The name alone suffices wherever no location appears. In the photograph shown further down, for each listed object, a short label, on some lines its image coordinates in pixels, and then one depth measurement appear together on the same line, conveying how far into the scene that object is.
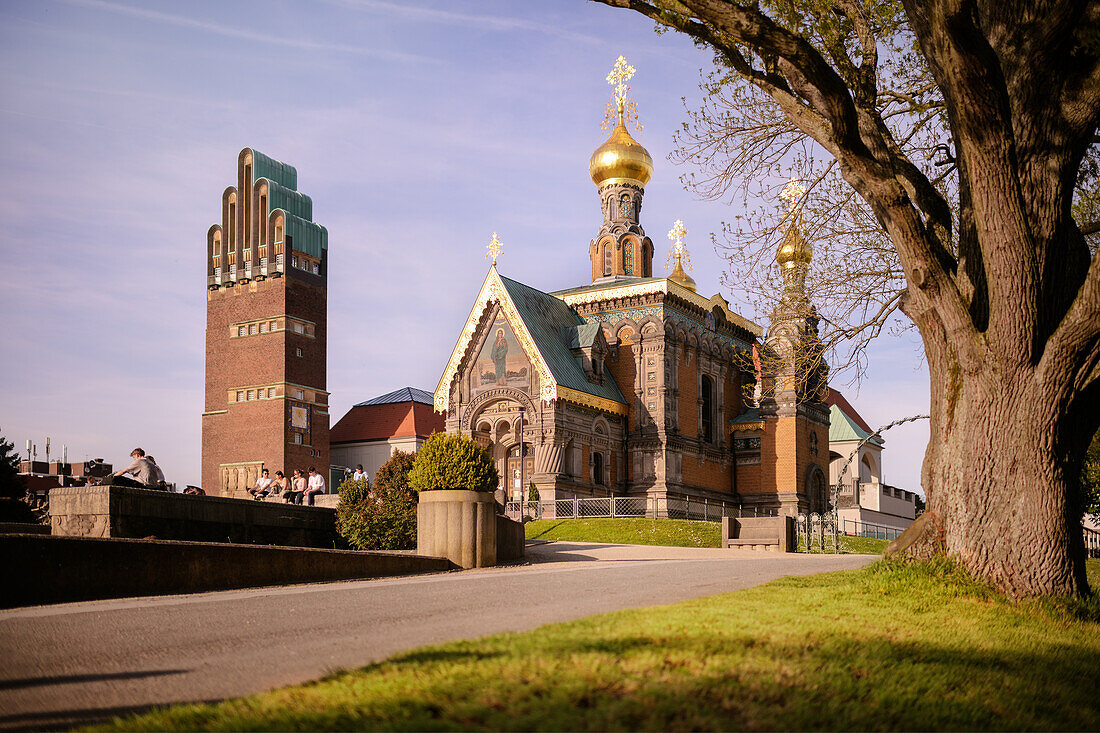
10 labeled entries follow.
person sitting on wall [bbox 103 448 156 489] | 17.50
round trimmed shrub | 17.53
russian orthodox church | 43.25
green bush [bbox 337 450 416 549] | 20.39
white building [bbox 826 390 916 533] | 60.69
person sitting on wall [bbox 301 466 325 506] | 25.78
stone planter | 17.44
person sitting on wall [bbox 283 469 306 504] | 27.20
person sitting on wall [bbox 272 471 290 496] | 29.50
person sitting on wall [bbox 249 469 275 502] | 29.42
